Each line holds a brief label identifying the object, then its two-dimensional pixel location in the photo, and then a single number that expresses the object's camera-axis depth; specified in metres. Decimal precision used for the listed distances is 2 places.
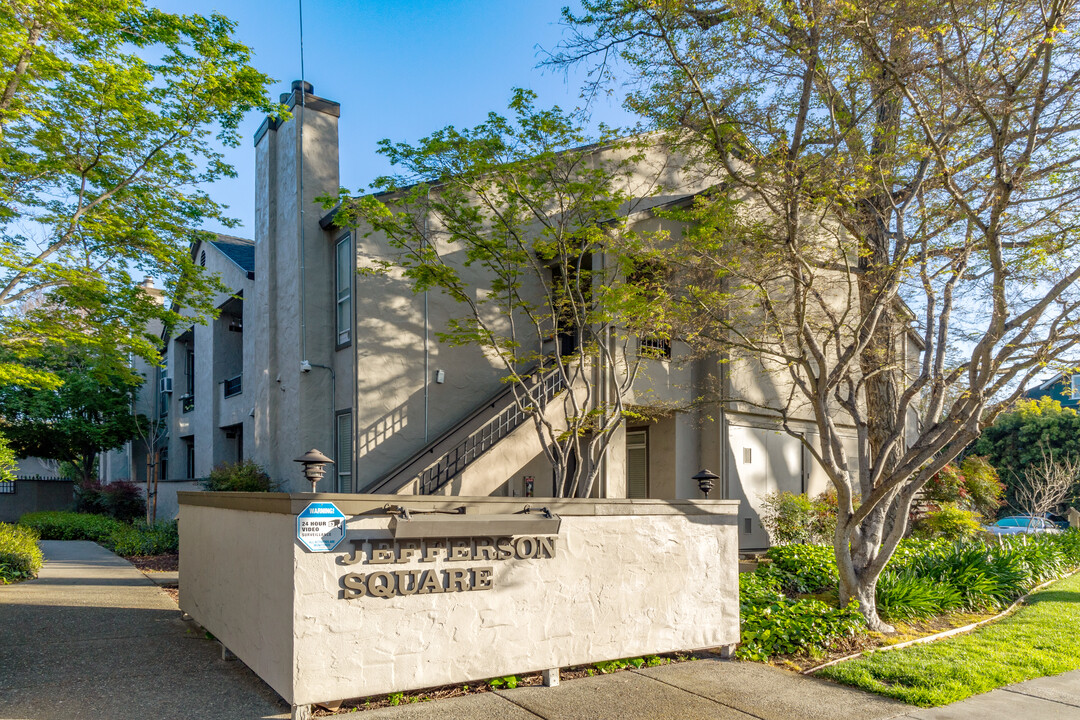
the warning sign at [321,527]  5.64
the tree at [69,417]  25.53
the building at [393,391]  13.52
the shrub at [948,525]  15.77
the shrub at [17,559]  12.14
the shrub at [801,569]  11.10
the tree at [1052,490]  18.30
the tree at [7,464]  12.03
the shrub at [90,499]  26.28
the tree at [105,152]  10.38
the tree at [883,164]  7.99
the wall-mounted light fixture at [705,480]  8.82
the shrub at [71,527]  20.62
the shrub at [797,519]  14.87
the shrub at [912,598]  9.70
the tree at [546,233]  10.48
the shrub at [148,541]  16.52
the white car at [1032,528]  19.16
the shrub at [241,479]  14.59
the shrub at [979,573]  10.97
